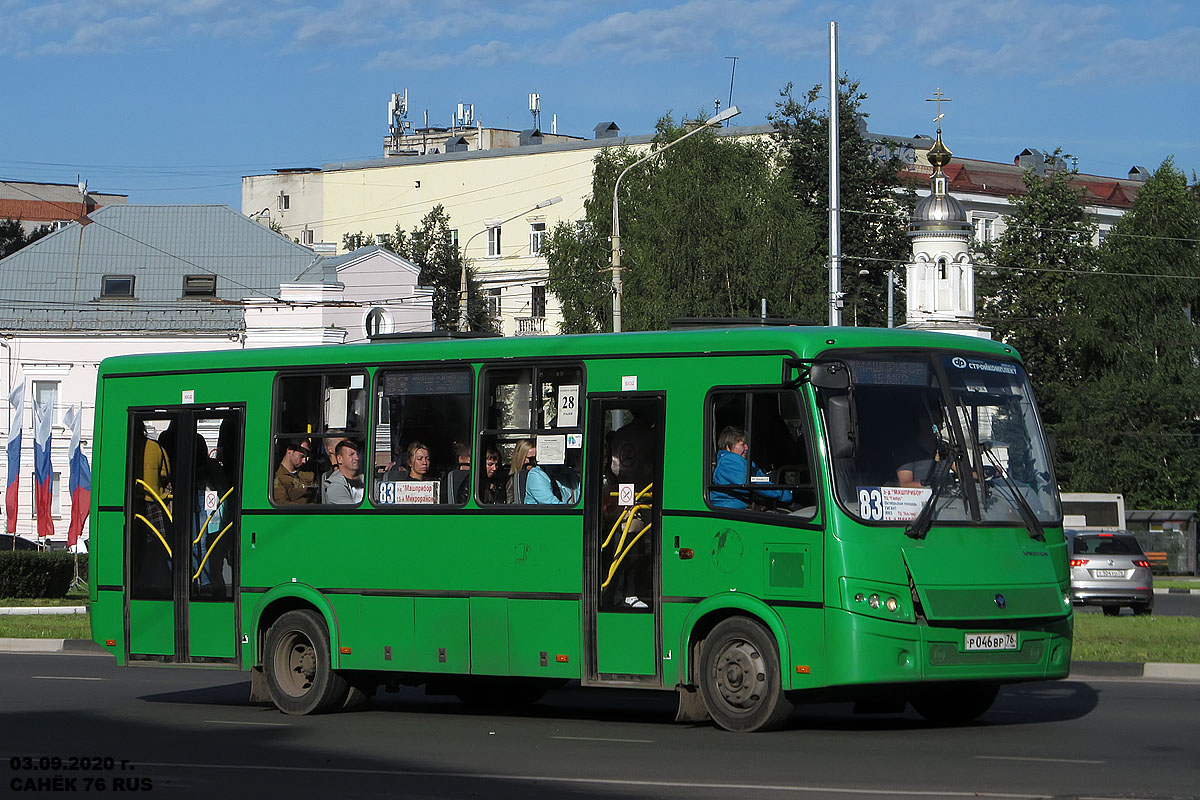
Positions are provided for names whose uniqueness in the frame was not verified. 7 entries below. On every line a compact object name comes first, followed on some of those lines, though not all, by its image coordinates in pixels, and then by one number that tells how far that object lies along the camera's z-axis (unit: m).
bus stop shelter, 67.62
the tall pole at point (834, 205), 38.41
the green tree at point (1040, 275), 84.88
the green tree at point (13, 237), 100.12
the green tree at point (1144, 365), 75.00
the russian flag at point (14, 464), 47.72
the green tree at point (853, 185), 81.75
